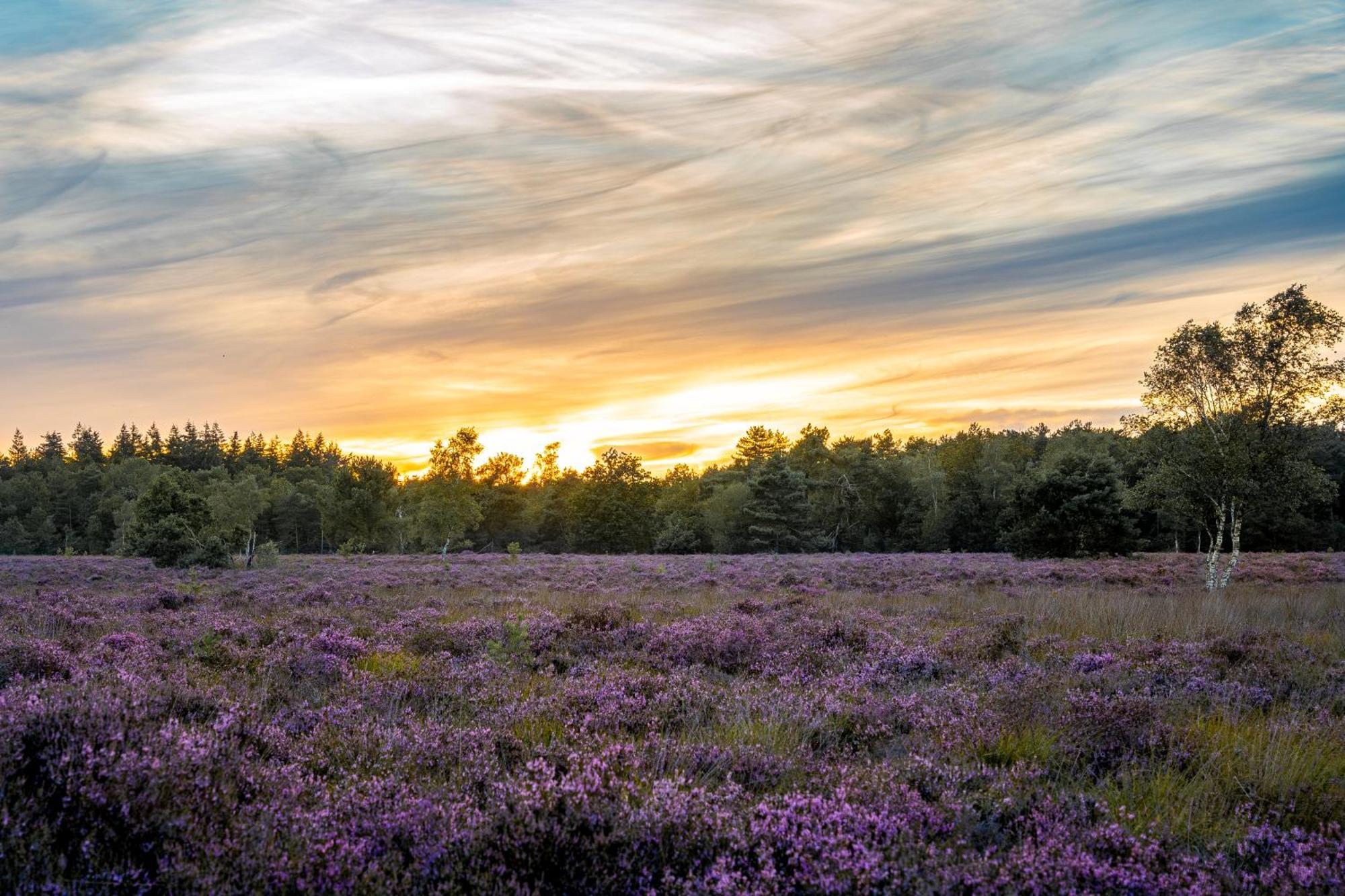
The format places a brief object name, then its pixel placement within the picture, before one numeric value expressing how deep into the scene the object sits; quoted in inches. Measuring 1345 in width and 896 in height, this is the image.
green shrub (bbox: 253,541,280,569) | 1279.5
